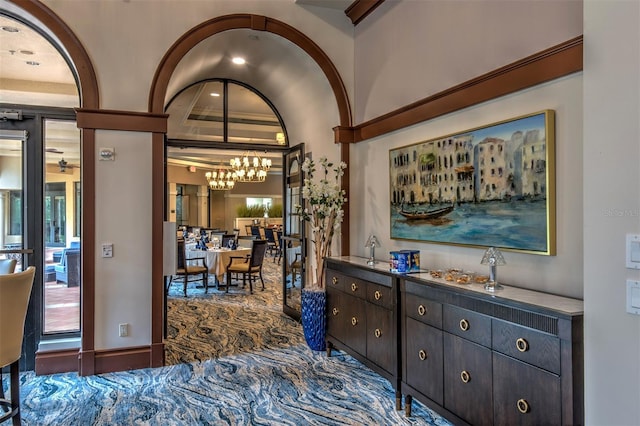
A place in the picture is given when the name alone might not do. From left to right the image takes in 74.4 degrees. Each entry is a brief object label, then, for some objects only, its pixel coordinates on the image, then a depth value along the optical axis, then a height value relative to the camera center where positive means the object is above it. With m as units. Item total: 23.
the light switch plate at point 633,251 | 1.50 -0.14
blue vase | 4.44 -1.11
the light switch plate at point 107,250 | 3.93 -0.33
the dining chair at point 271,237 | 13.12 -0.73
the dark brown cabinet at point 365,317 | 3.28 -0.91
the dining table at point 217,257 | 7.77 -0.80
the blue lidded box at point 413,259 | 3.33 -0.37
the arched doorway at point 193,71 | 4.08 +1.52
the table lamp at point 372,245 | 3.90 -0.30
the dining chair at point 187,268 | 7.35 -0.96
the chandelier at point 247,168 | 9.07 +1.11
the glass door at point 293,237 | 5.57 -0.31
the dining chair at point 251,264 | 7.59 -0.91
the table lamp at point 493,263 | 2.57 -0.31
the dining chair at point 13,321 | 2.59 -0.67
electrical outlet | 4.00 -1.09
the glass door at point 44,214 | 4.01 +0.01
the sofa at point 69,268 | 4.21 -0.53
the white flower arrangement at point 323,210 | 4.52 +0.05
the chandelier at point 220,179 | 13.48 +1.16
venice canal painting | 2.54 +0.19
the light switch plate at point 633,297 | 1.50 -0.30
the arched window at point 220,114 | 5.55 +1.36
